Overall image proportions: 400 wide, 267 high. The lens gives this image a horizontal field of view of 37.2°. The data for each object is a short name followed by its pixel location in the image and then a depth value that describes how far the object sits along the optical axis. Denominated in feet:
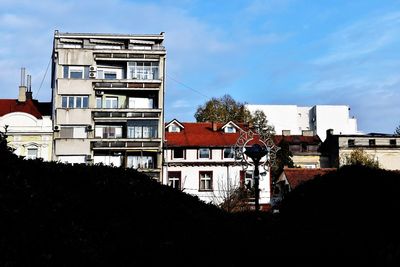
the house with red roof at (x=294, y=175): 121.80
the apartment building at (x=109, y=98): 152.66
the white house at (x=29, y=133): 148.97
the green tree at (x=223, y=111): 217.56
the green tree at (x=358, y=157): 195.72
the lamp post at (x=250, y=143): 145.48
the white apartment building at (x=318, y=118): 289.12
